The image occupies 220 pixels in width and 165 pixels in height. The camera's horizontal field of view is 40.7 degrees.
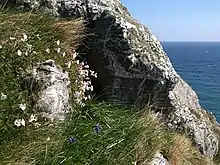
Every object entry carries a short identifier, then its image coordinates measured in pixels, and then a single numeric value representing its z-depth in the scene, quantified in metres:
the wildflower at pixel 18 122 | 2.76
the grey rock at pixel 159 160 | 3.72
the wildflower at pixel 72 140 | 2.97
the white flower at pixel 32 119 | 2.90
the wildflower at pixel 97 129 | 3.27
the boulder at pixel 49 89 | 3.23
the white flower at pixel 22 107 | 2.82
